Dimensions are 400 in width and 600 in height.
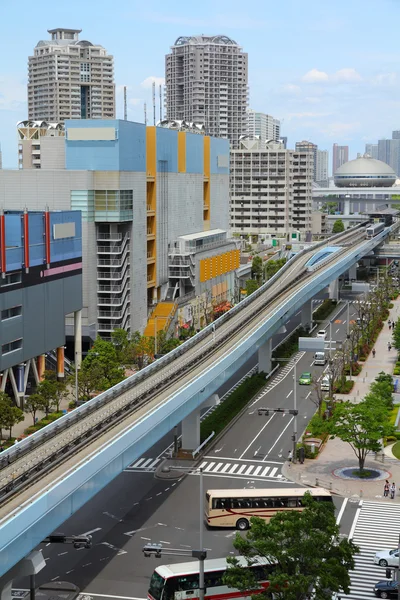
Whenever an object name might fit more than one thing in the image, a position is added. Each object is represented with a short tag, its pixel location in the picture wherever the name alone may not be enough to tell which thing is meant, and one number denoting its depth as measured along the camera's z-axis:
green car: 96.62
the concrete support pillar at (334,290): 151.75
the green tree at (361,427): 66.31
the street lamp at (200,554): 40.03
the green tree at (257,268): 163.00
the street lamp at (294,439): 70.06
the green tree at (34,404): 74.89
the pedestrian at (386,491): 62.50
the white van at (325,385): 92.88
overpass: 40.47
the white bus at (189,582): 43.81
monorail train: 185.84
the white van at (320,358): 105.45
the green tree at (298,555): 38.91
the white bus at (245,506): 55.88
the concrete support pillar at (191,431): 71.12
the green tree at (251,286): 145.25
